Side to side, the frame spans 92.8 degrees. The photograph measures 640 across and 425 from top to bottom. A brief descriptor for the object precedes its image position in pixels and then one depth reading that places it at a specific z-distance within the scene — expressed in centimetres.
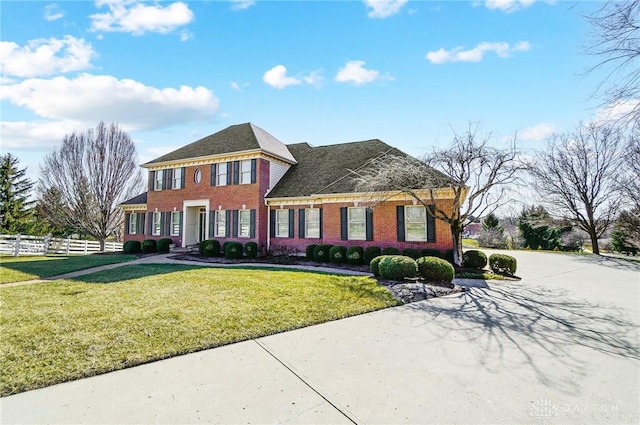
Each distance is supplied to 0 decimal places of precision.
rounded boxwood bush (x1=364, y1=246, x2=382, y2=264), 1462
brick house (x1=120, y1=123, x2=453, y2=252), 1552
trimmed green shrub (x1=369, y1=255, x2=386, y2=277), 1104
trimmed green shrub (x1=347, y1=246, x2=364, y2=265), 1491
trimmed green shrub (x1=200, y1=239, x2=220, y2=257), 1835
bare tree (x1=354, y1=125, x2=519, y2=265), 1216
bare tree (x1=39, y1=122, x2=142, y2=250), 2416
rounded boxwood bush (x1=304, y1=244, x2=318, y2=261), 1647
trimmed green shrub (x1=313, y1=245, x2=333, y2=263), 1582
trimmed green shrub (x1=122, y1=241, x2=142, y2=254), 2009
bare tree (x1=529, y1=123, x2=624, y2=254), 2386
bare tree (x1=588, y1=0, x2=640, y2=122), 493
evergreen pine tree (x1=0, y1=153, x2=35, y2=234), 2933
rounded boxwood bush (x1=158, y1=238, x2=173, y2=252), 1994
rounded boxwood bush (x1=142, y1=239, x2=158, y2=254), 2008
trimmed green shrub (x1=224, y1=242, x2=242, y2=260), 1752
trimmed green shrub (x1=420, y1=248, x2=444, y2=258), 1391
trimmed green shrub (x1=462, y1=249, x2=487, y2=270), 1325
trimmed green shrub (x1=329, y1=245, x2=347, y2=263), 1530
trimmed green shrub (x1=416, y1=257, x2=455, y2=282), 1011
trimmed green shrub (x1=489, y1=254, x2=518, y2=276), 1247
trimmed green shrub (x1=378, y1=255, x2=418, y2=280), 1016
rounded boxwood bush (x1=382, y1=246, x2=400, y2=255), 1453
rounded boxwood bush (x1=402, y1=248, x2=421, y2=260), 1422
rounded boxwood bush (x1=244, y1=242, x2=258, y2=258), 1769
